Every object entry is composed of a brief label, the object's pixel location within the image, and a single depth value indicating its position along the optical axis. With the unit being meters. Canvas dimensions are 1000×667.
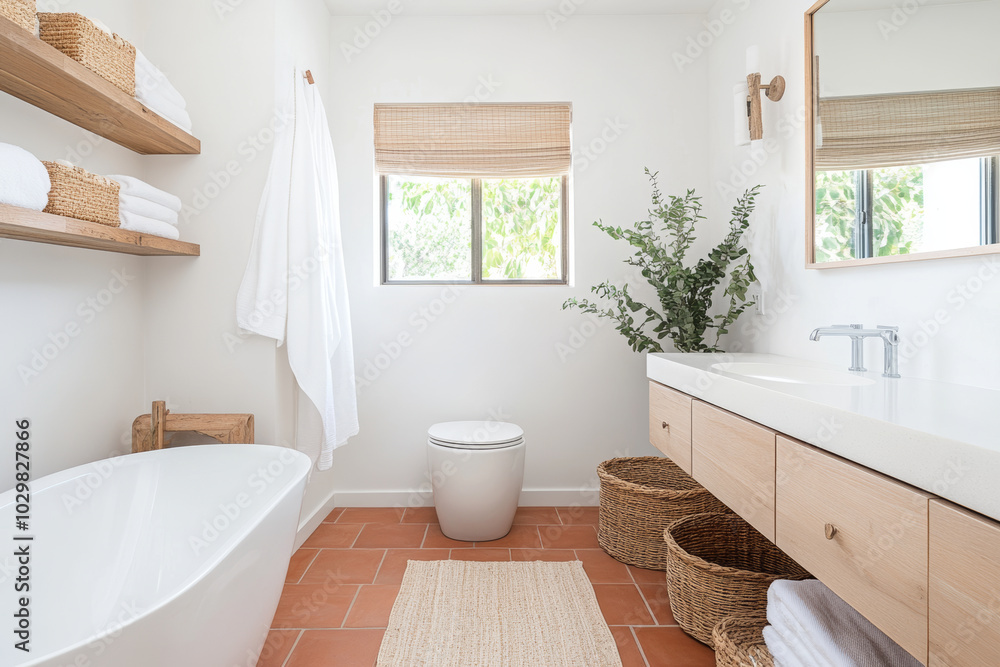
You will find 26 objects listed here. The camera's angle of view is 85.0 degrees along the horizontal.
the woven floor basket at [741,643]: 1.31
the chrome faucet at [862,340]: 1.42
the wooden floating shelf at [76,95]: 1.28
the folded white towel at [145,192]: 1.70
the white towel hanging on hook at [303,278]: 2.07
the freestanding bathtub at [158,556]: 0.92
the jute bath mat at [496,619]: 1.64
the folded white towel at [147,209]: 1.68
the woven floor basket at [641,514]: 2.18
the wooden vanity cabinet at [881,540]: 0.67
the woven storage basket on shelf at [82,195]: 1.40
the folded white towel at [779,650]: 1.19
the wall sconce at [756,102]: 2.11
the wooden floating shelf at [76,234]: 1.26
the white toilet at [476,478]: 2.36
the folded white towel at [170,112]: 1.79
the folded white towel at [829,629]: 1.07
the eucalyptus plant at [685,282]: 2.24
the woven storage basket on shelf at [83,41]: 1.46
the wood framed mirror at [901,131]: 1.25
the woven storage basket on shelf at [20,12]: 1.21
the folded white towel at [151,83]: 1.74
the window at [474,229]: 2.98
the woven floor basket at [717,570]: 1.62
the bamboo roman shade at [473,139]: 2.85
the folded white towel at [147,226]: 1.68
